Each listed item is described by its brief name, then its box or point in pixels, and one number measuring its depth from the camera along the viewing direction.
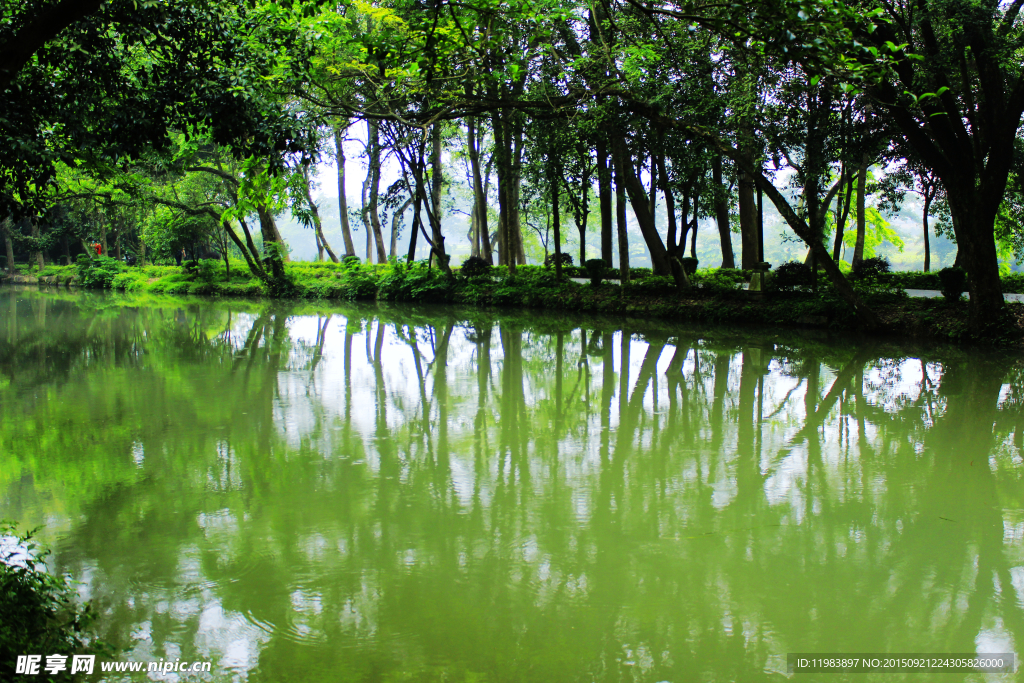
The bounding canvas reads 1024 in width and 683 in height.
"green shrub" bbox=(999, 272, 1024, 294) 17.19
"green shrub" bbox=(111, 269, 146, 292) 33.91
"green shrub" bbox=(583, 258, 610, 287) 20.48
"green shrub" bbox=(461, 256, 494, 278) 23.98
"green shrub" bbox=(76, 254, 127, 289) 35.75
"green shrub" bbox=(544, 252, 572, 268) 25.11
